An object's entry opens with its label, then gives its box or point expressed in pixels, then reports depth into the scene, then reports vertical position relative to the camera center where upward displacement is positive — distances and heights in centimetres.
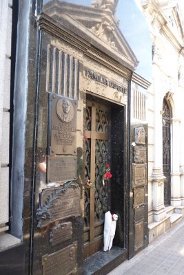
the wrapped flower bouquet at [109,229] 379 -145
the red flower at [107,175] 391 -51
